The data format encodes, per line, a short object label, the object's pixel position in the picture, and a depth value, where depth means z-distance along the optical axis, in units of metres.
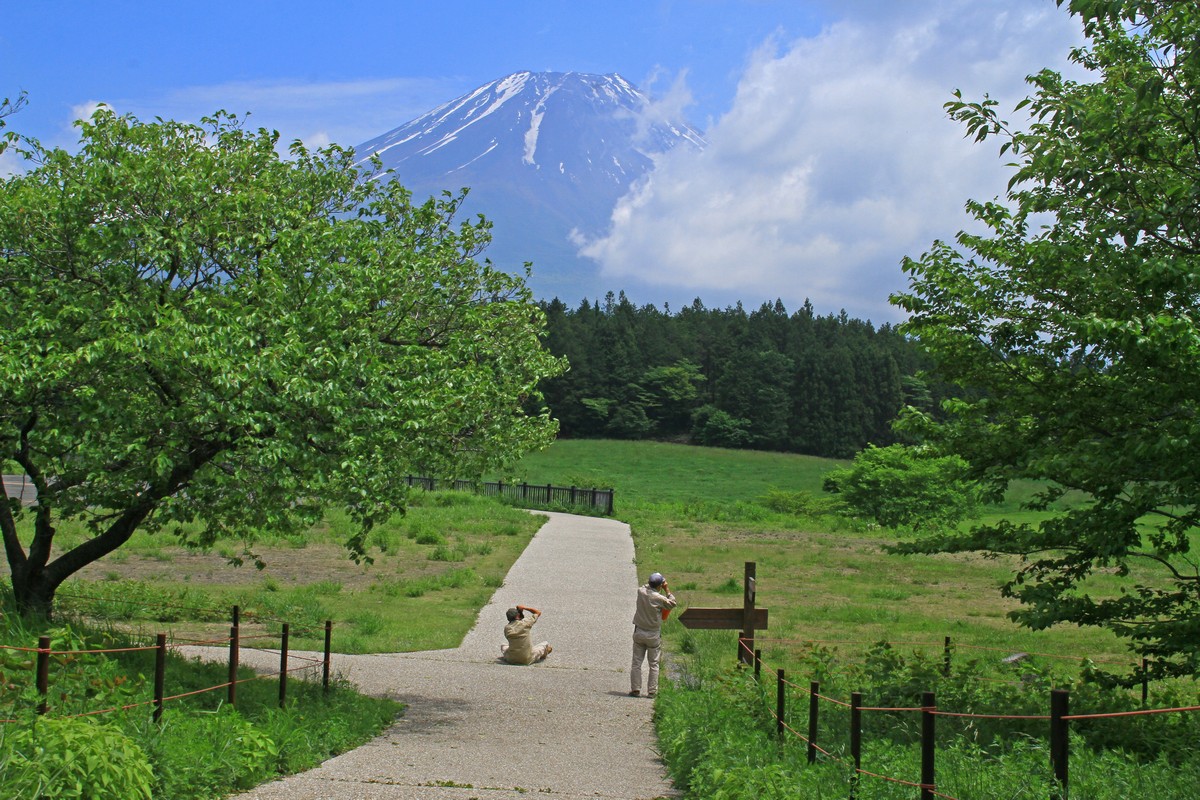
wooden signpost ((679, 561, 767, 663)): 13.22
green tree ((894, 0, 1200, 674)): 7.85
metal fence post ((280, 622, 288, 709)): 9.88
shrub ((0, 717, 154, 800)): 5.62
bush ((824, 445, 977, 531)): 47.38
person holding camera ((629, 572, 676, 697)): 13.59
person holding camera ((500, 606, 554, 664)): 15.65
